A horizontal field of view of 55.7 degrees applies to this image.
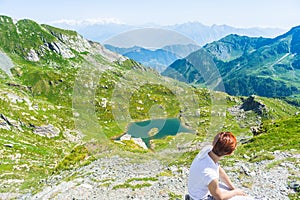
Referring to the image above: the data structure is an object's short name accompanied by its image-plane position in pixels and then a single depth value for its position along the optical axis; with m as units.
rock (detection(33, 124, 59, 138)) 123.94
